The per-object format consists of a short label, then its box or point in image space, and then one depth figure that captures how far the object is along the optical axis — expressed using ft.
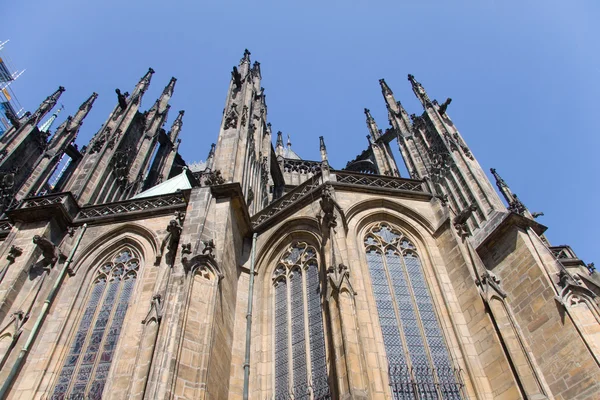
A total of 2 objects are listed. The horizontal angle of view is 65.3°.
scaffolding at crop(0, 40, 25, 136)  134.97
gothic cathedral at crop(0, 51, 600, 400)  28.09
